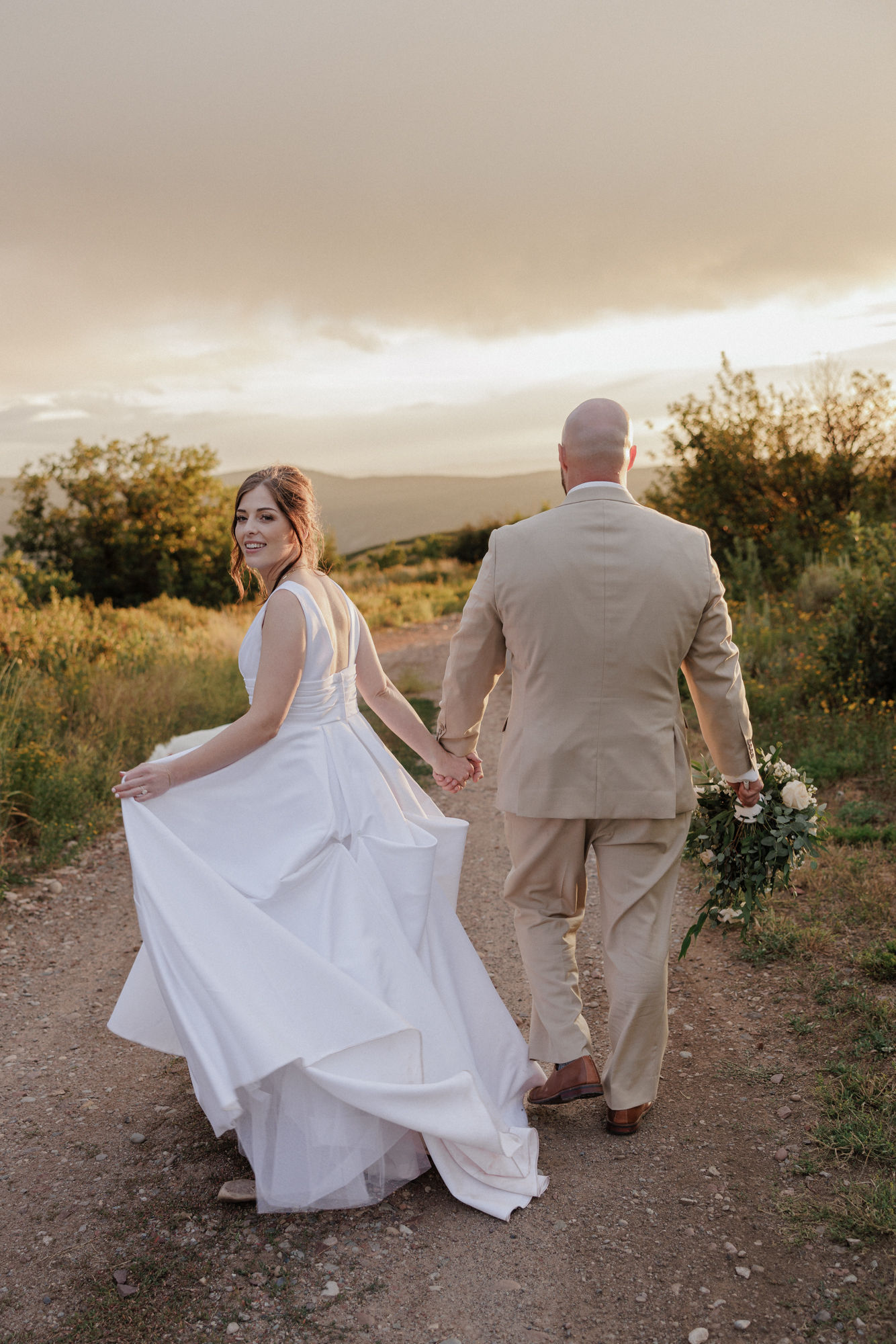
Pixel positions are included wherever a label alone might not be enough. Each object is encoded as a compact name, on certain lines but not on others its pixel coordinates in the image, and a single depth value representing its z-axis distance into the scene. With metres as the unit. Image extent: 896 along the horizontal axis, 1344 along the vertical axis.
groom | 3.08
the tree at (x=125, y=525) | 23.94
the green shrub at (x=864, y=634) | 7.63
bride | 2.81
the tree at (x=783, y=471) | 14.00
